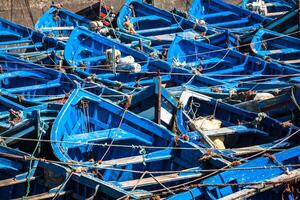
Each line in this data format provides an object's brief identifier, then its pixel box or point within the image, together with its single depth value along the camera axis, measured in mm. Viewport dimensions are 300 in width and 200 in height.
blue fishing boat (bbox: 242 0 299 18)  17172
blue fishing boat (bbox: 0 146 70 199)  8469
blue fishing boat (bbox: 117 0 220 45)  15617
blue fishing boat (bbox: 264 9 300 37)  14516
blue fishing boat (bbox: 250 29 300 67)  13711
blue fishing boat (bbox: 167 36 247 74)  13336
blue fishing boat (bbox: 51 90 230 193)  8641
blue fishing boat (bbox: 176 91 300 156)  9539
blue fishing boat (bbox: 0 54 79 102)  12203
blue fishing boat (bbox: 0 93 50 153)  9430
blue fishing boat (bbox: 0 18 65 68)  13852
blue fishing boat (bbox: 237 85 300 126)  9766
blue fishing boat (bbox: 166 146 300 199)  7891
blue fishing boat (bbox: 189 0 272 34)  16609
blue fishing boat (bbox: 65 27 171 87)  12711
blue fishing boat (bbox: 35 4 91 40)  16203
